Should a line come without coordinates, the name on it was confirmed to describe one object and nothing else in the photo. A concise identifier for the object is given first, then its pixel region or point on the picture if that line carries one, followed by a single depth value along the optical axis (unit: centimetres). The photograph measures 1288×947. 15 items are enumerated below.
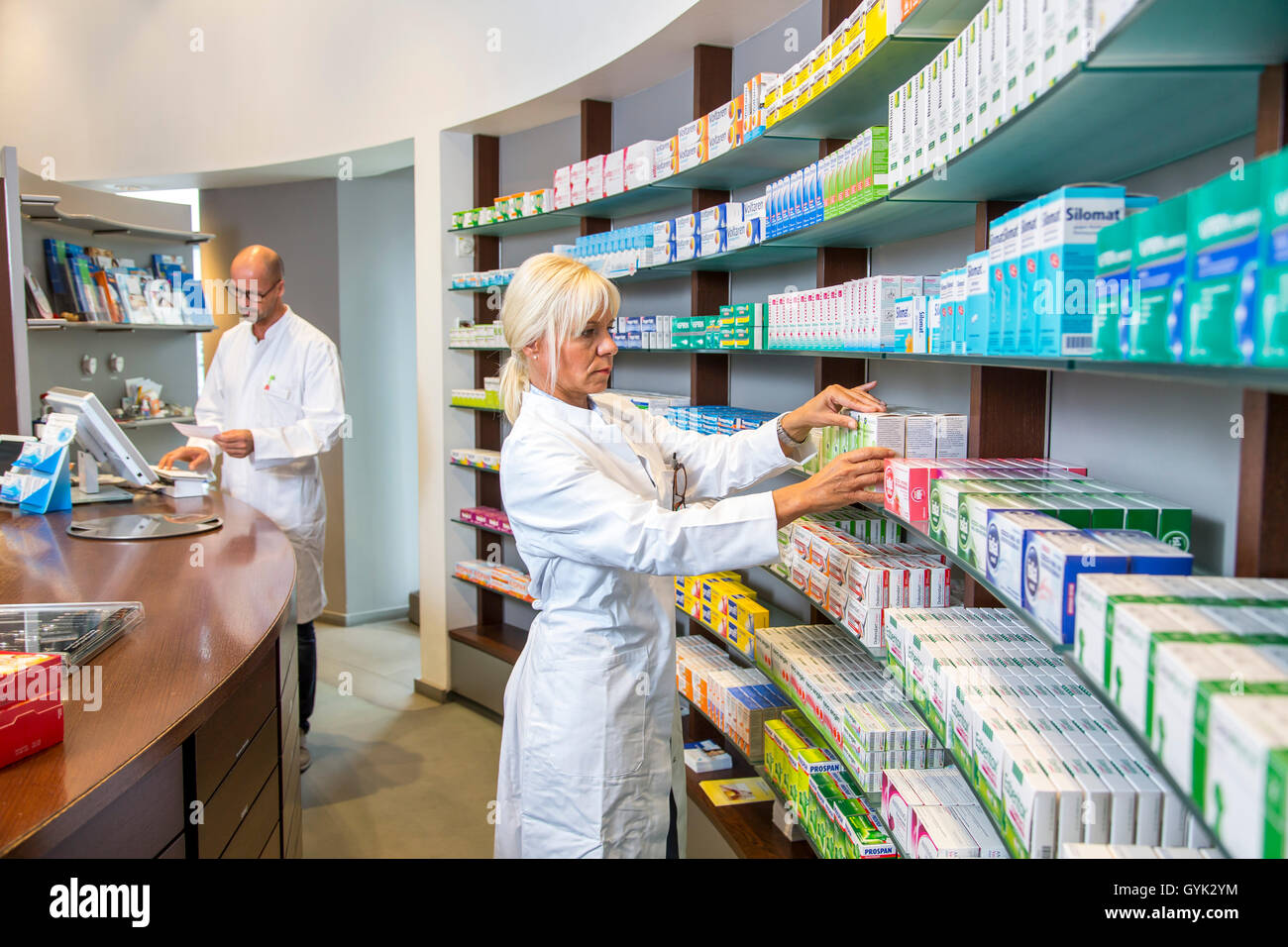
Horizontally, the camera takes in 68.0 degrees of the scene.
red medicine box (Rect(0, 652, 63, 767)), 138
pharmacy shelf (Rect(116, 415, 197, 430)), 595
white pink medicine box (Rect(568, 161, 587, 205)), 419
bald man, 422
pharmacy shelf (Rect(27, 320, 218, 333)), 514
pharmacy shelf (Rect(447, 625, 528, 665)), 491
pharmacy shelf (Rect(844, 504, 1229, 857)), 102
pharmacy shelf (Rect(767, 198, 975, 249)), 219
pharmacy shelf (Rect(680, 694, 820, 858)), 275
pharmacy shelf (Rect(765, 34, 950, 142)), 210
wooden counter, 136
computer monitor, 362
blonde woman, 195
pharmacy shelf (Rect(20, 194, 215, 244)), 507
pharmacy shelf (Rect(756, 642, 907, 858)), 220
